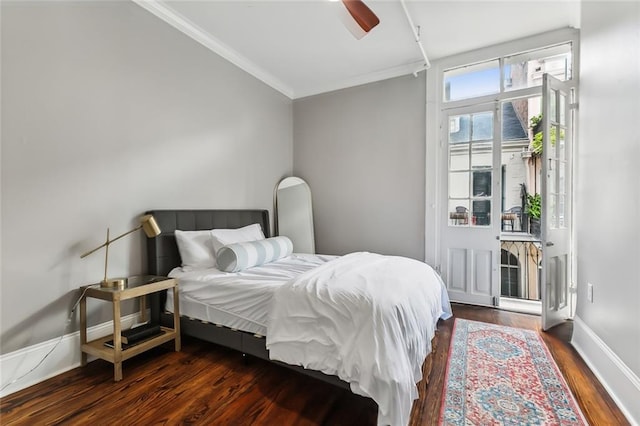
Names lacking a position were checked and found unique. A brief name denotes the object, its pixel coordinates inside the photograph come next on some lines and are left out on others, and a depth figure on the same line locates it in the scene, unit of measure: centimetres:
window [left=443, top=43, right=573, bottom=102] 310
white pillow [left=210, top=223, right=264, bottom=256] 266
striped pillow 234
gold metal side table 184
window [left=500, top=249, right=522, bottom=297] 404
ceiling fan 173
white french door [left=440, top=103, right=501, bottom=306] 329
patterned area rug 155
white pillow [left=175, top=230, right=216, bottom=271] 252
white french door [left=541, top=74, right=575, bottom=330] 270
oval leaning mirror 411
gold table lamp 207
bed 143
